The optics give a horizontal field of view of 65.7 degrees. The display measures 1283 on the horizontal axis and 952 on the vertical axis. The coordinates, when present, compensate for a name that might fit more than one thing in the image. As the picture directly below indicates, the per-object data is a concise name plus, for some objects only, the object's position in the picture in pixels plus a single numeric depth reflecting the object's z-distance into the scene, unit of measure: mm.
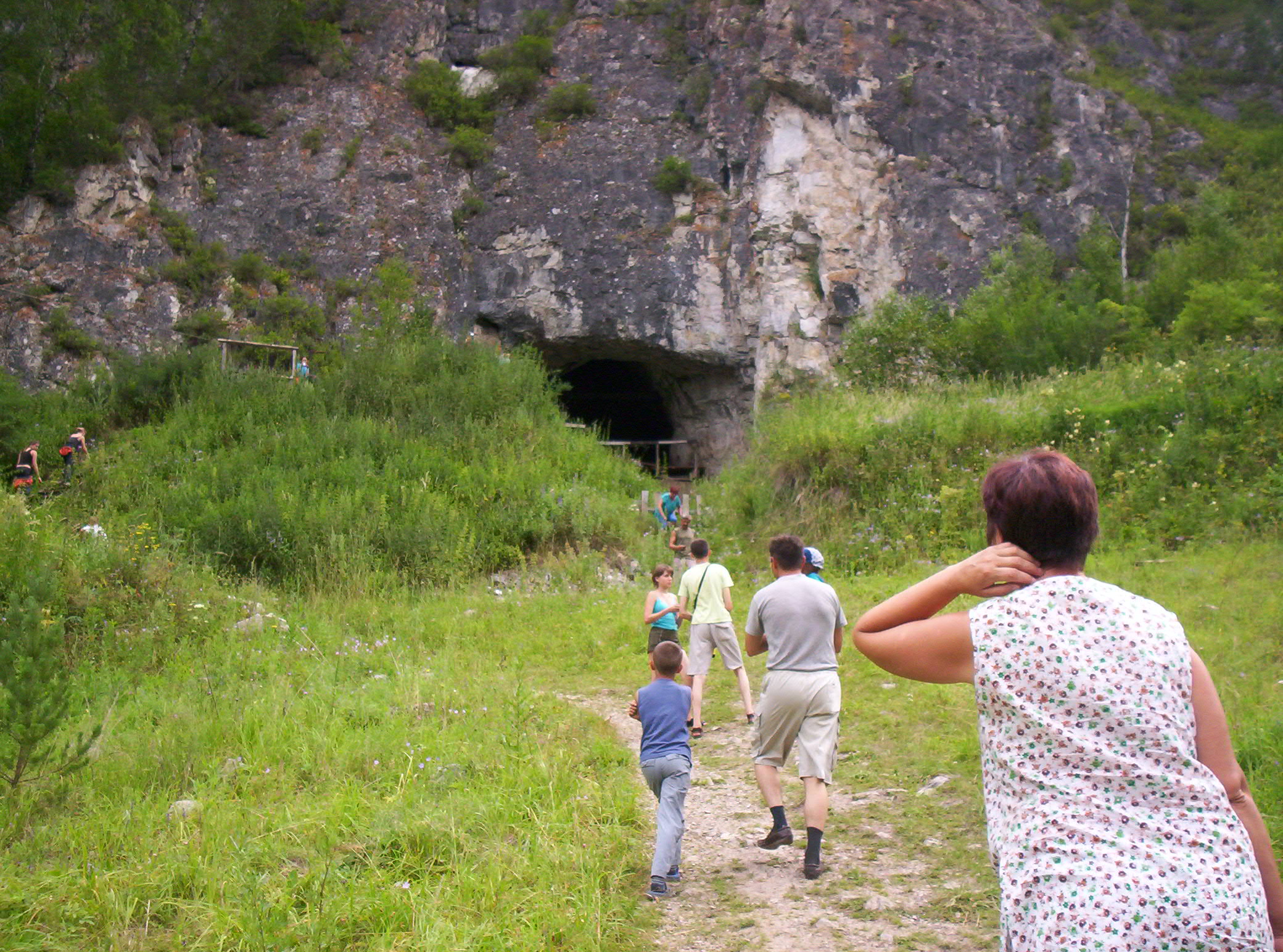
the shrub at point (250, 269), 20266
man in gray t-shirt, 4527
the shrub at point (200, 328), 19281
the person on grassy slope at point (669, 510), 14727
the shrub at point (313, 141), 22156
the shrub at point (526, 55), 23281
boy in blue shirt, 4172
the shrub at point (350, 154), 22106
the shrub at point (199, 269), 19844
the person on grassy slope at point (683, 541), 13238
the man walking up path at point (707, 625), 6750
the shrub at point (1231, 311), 14227
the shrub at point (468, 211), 22031
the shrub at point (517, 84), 22953
